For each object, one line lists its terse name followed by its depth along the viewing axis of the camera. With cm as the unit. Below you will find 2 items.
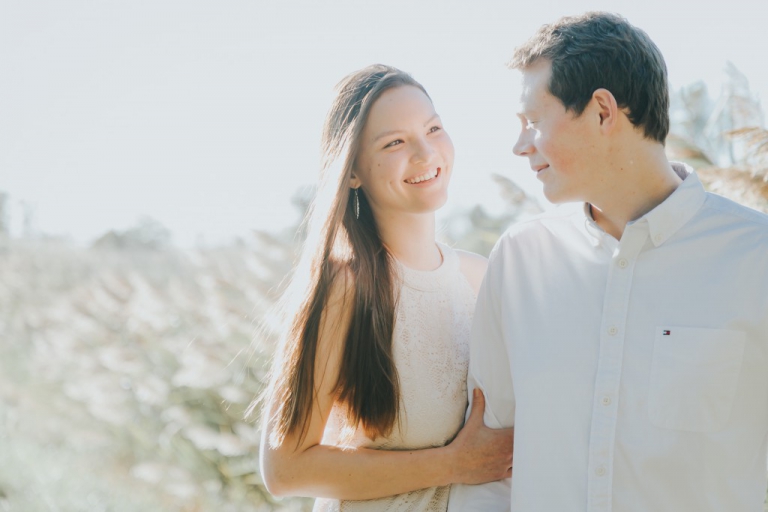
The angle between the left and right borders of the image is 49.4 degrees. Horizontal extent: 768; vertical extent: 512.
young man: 186
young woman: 229
